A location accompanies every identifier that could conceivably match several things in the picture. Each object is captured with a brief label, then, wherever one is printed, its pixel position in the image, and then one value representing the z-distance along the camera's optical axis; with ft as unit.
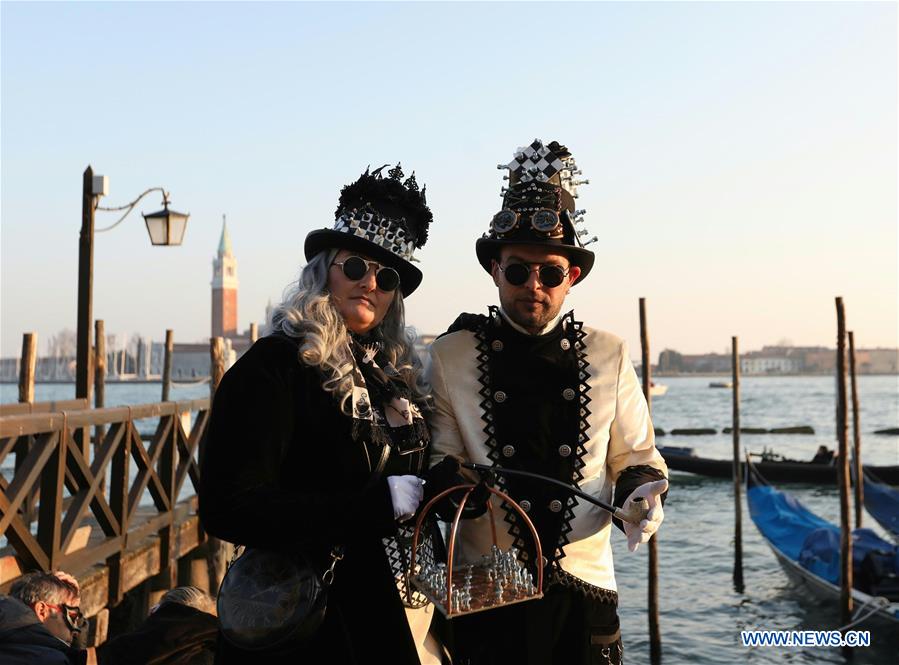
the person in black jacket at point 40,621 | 11.73
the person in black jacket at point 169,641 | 12.74
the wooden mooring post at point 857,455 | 60.39
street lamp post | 31.27
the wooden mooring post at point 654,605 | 40.22
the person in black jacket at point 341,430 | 7.42
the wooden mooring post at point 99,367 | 61.11
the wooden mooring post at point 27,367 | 43.01
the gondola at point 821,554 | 41.35
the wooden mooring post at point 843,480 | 40.63
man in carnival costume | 9.06
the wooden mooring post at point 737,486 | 54.24
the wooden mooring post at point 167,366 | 72.95
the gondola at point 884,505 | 50.55
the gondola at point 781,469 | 93.32
